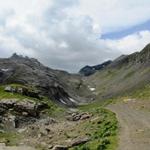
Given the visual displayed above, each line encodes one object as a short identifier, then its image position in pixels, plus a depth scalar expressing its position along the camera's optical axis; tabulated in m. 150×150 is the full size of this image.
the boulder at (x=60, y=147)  21.11
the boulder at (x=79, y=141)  22.12
